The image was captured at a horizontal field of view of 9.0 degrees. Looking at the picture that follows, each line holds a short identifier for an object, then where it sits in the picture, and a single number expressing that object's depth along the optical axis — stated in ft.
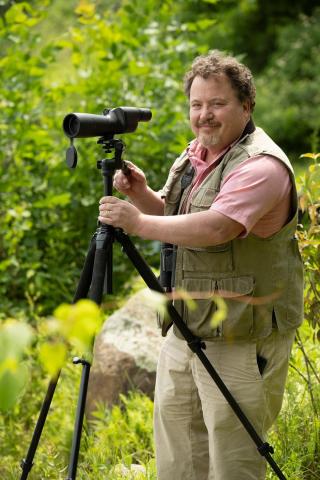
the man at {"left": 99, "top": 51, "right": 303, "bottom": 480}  17.54
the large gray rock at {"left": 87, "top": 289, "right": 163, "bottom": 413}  22.30
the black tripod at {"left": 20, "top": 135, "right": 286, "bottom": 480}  17.37
